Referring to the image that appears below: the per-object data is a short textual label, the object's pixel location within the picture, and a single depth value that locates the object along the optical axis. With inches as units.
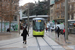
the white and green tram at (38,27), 947.3
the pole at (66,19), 712.4
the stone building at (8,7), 1145.3
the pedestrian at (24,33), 572.7
